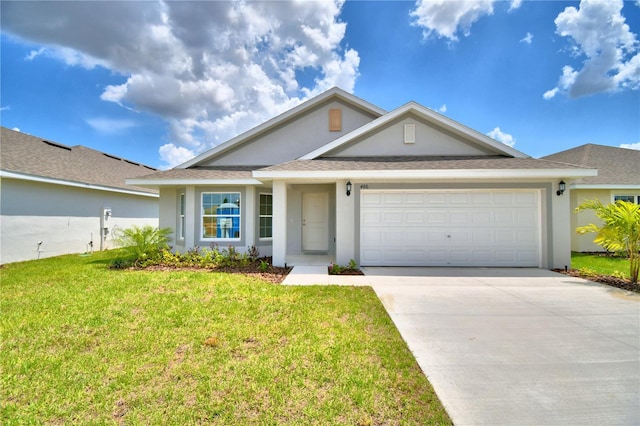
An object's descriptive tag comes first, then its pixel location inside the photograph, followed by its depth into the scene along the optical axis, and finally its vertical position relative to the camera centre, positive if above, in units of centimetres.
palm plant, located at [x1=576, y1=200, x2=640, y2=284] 691 -25
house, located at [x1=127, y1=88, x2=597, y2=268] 836 +71
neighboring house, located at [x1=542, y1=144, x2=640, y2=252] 1186 +140
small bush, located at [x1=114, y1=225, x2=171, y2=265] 945 -89
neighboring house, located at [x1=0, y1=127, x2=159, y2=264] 986 +87
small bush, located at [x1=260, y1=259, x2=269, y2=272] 845 -153
